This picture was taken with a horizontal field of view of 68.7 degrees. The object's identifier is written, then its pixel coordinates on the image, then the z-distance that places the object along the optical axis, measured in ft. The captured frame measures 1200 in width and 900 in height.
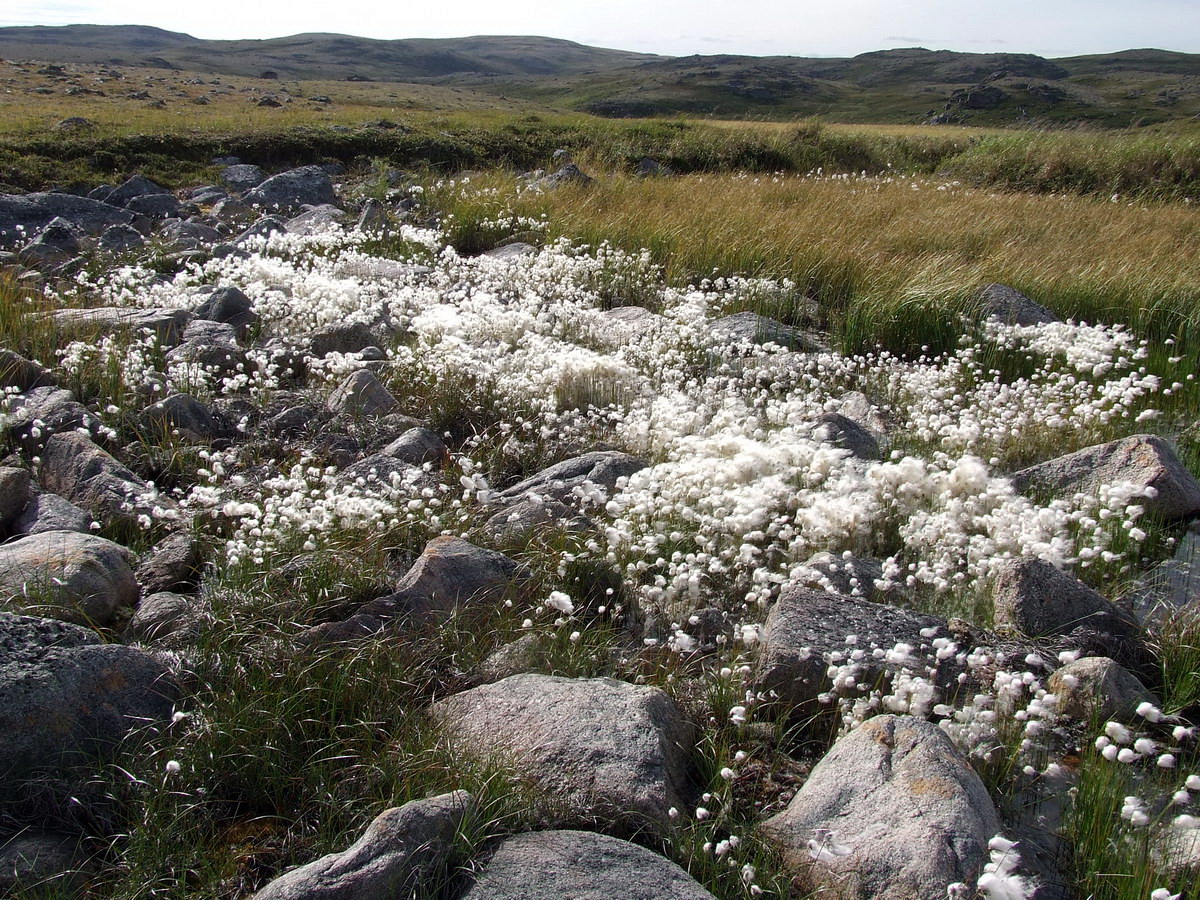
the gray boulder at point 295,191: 50.47
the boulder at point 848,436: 20.62
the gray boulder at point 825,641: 13.00
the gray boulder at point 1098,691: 12.37
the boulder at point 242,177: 56.34
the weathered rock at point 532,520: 17.10
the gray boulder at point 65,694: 10.61
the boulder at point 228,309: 29.86
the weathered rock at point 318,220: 42.42
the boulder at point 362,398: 23.44
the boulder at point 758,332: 28.91
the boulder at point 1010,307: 28.84
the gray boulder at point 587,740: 10.55
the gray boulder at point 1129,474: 17.60
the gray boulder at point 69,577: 13.65
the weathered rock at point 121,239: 38.68
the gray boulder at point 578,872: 8.86
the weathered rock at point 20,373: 23.02
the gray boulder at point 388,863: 8.54
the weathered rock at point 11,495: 16.71
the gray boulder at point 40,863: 9.30
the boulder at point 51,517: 16.37
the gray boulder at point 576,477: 18.61
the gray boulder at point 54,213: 43.16
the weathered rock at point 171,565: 15.65
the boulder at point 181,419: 21.44
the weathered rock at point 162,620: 13.57
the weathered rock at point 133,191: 49.14
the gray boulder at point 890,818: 9.28
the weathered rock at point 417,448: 21.08
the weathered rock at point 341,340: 28.17
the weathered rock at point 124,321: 26.68
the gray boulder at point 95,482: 17.44
